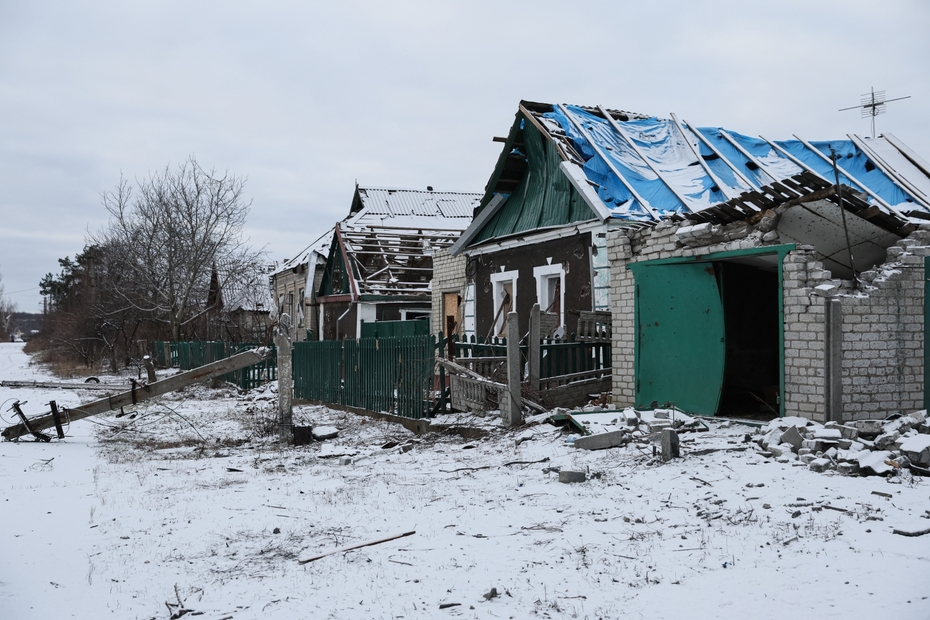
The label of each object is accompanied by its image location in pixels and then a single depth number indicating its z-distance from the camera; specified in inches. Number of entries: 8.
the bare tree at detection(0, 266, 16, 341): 4116.6
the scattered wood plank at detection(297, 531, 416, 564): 204.9
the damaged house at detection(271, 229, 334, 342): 1250.6
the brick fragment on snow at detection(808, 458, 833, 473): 266.1
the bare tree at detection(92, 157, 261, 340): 1205.7
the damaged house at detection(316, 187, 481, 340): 1048.8
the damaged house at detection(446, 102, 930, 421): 337.7
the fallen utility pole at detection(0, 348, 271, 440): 452.8
